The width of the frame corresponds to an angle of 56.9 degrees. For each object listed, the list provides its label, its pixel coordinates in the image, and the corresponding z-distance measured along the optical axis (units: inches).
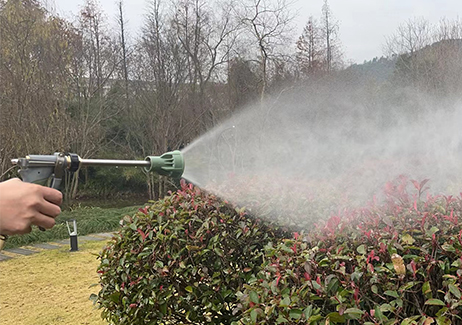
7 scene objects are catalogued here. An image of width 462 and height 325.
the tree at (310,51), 647.8
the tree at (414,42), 626.4
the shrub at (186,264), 102.0
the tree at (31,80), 336.8
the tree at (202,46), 550.9
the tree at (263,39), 527.5
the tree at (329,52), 694.1
